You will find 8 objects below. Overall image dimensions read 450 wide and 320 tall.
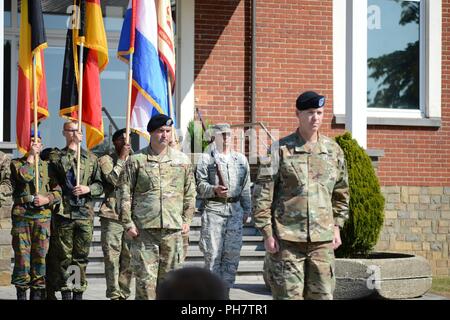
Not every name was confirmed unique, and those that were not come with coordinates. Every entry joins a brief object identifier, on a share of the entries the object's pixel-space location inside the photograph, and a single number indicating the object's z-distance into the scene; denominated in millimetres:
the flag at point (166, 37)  11477
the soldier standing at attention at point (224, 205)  10461
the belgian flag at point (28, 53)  10375
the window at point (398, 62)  15234
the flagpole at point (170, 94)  11206
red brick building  14805
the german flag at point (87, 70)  10672
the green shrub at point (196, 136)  14266
